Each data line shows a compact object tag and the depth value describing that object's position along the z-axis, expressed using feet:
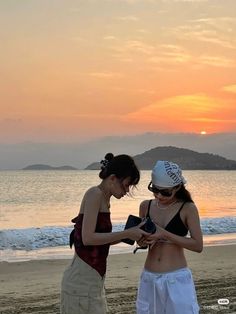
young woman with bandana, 8.64
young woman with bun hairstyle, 8.13
